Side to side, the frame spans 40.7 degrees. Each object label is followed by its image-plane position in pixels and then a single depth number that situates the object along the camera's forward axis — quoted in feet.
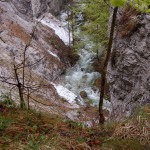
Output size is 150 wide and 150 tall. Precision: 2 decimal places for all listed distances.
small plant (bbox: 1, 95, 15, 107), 13.61
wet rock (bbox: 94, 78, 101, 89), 45.03
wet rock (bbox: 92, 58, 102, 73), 48.39
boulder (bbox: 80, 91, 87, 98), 42.56
